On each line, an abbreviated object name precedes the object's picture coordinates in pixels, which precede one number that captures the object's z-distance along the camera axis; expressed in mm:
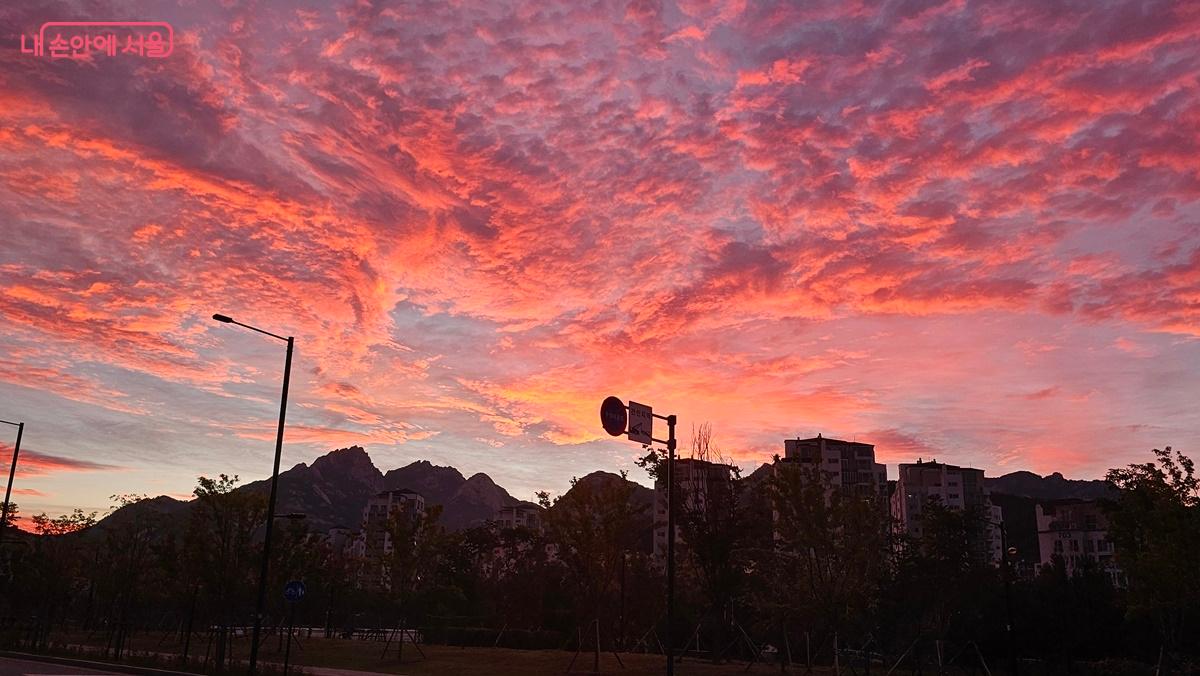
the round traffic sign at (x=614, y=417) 19953
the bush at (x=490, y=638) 60281
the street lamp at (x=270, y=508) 27391
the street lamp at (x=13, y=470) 45125
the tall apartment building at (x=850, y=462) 179500
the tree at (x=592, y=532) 42125
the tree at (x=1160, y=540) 34250
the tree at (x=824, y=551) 37938
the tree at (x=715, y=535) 53219
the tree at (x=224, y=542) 38750
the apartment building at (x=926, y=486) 193750
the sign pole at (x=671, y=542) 22219
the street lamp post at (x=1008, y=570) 37000
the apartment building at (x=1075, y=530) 151375
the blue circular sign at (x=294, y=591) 27281
